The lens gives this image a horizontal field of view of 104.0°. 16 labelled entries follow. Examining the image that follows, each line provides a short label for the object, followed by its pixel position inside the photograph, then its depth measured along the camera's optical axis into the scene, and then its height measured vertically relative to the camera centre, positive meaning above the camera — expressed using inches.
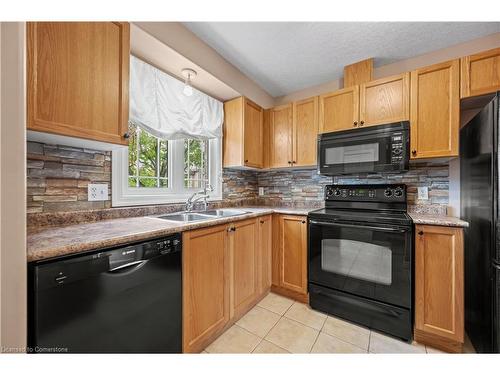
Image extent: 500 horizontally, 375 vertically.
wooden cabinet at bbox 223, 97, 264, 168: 88.5 +25.0
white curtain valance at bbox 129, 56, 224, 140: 59.7 +28.5
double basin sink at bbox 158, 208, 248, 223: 66.9 -10.6
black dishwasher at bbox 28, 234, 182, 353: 28.2 -20.0
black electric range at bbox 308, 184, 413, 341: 58.4 -24.7
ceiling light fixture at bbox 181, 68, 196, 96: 67.5 +40.4
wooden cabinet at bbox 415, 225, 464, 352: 53.1 -28.2
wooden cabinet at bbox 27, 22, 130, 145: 34.8 +21.6
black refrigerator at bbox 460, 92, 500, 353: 45.7 -11.3
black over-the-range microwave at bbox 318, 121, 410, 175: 66.5 +13.8
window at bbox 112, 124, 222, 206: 59.5 +6.7
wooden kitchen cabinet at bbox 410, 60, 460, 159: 61.5 +25.1
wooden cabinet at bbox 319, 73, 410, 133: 69.2 +31.8
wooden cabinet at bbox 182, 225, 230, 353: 48.2 -27.1
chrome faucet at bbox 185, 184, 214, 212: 73.3 -5.3
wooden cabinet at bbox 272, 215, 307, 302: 77.2 -28.9
